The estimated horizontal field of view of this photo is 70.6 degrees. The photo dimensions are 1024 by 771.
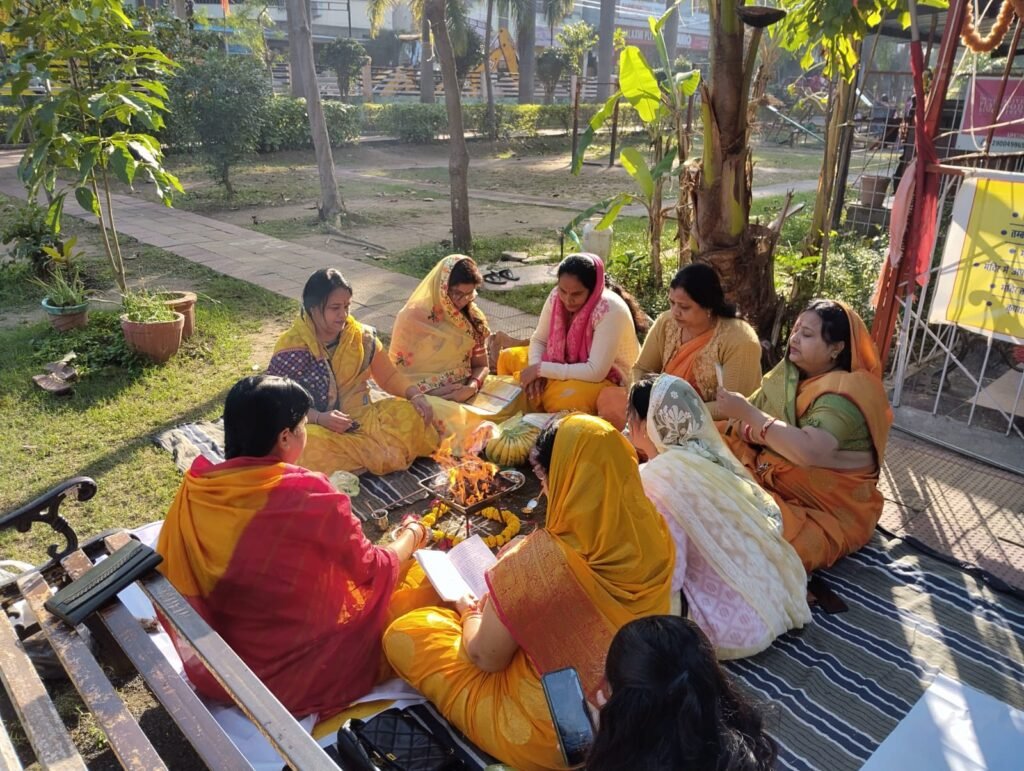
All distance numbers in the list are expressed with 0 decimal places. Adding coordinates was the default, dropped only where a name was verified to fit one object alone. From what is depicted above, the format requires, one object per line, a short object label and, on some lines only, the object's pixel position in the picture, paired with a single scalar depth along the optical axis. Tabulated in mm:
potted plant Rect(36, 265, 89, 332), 6258
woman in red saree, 2270
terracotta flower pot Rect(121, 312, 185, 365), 5715
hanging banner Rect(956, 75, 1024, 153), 9164
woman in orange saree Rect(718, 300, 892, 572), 3266
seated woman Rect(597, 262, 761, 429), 4008
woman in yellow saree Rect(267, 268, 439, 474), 4113
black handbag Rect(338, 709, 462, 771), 2172
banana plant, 6371
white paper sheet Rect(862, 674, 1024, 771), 2367
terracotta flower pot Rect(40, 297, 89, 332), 6254
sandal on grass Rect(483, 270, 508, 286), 8641
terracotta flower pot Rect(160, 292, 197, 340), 6102
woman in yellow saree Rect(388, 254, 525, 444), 4855
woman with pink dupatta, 4645
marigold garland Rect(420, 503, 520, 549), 3680
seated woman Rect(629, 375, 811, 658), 2725
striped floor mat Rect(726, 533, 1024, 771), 2619
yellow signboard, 4254
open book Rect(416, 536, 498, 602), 2658
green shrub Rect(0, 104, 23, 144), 15225
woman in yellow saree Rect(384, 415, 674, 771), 2107
